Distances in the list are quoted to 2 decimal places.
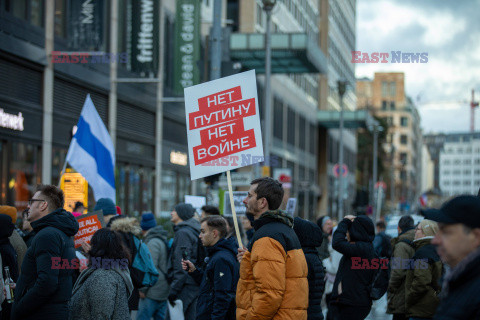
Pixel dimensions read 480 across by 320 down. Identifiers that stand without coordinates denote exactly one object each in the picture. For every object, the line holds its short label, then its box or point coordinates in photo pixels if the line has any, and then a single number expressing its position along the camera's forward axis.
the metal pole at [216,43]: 14.87
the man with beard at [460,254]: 3.42
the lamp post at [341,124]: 36.60
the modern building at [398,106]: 153.88
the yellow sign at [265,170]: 20.56
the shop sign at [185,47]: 27.16
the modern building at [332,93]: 66.00
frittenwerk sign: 24.56
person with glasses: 6.05
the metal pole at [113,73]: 24.14
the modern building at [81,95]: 18.66
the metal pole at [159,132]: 28.27
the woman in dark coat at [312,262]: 7.32
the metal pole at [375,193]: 60.60
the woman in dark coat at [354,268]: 8.45
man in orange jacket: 5.36
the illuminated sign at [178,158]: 30.29
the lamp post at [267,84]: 21.02
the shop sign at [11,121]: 17.95
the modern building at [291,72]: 35.12
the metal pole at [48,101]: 19.92
